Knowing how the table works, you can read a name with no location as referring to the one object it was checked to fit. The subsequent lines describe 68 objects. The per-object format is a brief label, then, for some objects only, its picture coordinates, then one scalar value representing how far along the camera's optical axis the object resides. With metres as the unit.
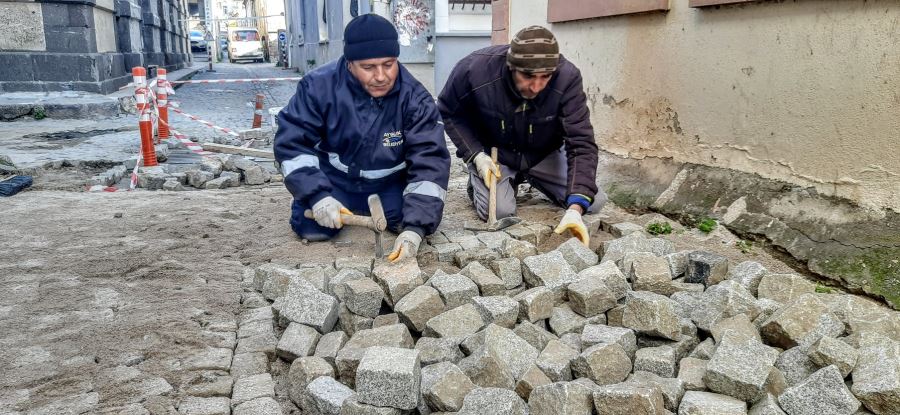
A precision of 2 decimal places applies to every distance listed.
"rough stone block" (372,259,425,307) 2.89
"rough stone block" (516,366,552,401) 2.20
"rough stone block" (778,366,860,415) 2.03
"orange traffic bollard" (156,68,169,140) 7.56
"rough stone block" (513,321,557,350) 2.58
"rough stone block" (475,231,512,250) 3.64
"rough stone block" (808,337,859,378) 2.20
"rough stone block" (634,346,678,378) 2.33
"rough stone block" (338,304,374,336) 2.80
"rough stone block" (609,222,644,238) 3.82
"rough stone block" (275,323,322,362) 2.58
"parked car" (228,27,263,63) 37.88
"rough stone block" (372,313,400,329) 2.77
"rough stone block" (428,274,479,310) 2.84
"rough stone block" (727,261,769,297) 2.94
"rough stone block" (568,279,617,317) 2.74
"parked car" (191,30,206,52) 46.10
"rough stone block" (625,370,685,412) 2.14
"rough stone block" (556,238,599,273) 3.23
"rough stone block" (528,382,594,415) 2.03
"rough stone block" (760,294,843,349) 2.43
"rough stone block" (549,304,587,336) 2.70
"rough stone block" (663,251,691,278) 3.16
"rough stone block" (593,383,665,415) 2.00
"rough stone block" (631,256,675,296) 2.94
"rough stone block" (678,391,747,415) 2.04
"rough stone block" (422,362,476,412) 2.15
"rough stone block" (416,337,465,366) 2.44
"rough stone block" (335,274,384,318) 2.81
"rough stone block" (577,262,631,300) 2.87
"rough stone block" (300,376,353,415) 2.22
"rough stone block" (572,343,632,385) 2.26
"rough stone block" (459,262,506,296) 2.93
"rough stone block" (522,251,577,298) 2.98
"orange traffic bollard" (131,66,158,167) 5.95
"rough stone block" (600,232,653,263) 3.32
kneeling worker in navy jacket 3.47
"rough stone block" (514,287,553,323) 2.71
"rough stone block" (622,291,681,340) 2.53
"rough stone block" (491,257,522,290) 3.10
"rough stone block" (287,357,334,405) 2.38
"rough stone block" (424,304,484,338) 2.60
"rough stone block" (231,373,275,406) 2.34
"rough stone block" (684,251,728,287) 3.03
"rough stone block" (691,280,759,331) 2.63
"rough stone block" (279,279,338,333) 2.73
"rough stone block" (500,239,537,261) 3.42
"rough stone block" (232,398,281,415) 2.25
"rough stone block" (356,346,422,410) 2.14
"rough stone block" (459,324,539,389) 2.27
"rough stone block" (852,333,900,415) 2.05
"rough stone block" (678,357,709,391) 2.24
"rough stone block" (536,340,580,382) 2.29
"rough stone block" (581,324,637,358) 2.46
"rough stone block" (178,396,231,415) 2.24
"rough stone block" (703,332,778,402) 2.11
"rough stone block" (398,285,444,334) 2.74
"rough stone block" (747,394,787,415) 2.05
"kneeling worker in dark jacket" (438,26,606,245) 3.66
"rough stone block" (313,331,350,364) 2.53
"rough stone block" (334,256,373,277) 3.19
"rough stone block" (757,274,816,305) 2.81
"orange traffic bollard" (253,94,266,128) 8.80
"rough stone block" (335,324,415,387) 2.41
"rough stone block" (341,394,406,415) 2.14
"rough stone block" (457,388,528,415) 2.02
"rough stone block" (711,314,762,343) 2.49
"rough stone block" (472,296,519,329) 2.66
